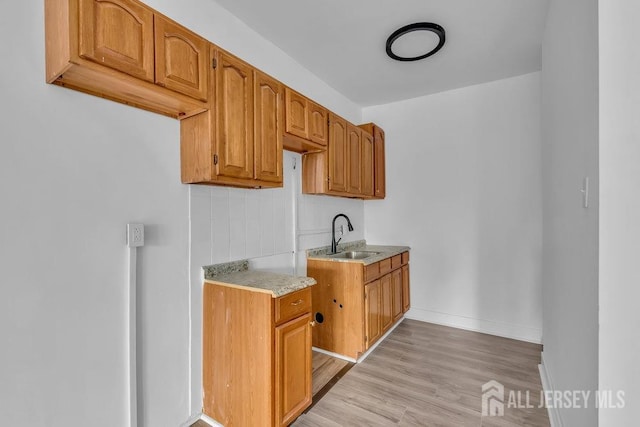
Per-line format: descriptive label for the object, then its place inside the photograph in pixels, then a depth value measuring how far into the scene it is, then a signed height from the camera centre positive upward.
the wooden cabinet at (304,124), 2.09 +0.69
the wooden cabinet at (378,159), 3.40 +0.63
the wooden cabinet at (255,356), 1.55 -0.83
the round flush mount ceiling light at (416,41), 2.14 +1.37
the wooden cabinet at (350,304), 2.50 -0.86
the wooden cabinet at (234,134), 1.57 +0.46
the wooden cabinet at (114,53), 1.08 +0.67
